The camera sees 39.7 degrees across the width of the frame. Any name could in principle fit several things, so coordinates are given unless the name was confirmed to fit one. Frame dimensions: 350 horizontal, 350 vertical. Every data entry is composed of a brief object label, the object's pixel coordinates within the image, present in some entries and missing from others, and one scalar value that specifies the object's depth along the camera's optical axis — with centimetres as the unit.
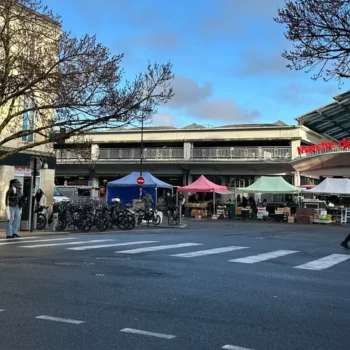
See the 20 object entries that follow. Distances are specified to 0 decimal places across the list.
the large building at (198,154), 4600
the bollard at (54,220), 1991
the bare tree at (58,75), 1706
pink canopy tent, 3706
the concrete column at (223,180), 4978
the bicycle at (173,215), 2745
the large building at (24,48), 1684
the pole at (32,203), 1911
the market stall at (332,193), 3359
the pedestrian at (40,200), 2137
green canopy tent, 3553
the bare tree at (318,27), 1005
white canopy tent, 3422
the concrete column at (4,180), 2669
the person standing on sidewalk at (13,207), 1655
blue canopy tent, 3347
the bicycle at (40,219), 2106
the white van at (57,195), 3337
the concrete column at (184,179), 5025
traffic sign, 3099
